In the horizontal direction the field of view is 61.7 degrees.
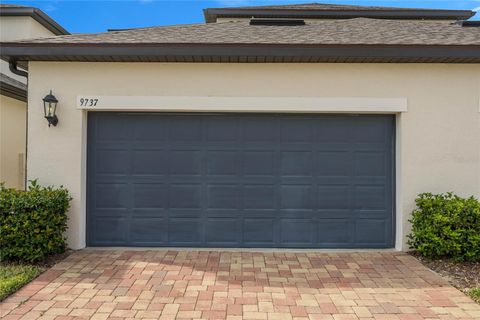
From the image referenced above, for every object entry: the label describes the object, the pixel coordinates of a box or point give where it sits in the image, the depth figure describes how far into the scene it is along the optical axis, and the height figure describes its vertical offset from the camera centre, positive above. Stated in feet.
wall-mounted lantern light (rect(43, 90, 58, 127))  20.49 +2.87
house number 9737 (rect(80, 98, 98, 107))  20.95 +3.20
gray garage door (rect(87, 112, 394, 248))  21.53 -0.53
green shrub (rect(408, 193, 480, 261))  18.24 -2.92
